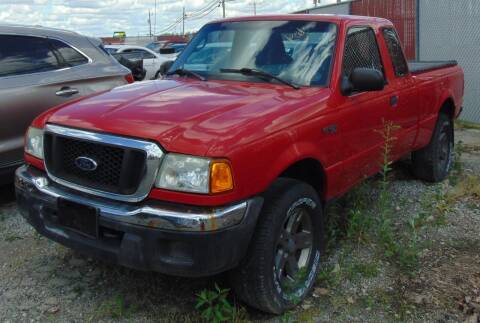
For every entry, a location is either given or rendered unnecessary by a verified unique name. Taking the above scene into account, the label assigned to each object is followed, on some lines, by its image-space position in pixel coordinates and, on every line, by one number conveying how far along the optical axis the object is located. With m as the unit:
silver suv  4.96
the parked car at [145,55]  15.23
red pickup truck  2.80
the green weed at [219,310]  3.06
